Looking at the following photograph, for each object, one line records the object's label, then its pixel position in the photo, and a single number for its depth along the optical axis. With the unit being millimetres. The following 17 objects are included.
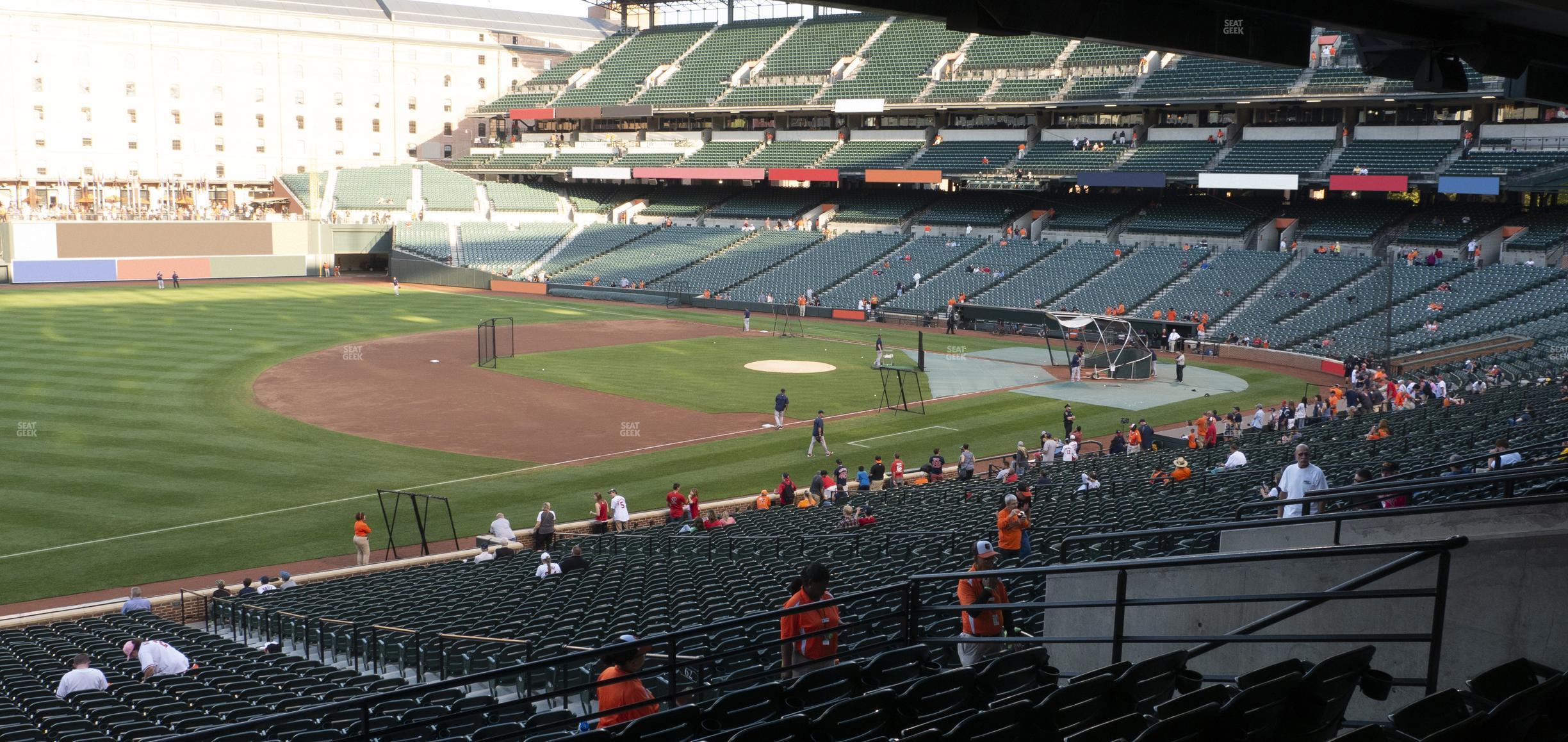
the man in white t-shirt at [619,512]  24453
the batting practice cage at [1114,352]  44688
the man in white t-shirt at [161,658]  13334
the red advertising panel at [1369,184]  55000
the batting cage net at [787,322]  57384
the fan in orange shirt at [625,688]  7348
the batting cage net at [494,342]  46062
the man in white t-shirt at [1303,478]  14086
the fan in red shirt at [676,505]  24859
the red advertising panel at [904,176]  72125
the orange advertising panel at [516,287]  75688
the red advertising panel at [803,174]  76938
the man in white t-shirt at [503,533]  22812
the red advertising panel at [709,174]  80438
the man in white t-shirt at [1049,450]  29094
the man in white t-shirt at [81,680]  12086
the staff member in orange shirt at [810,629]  7984
